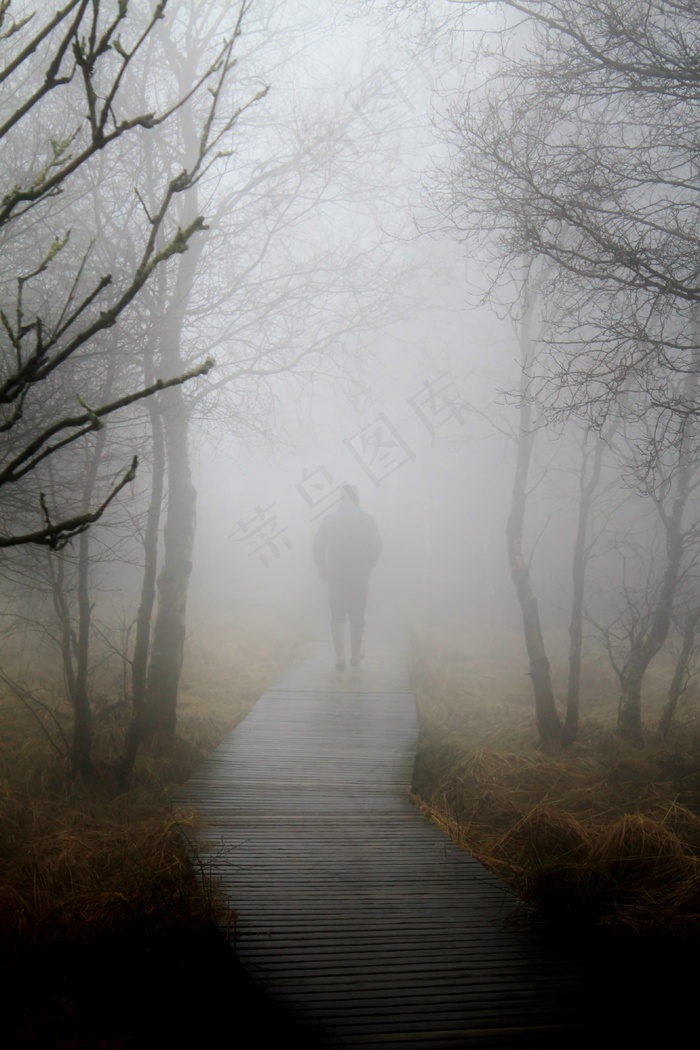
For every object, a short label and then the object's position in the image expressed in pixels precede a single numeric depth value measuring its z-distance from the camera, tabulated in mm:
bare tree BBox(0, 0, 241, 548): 5527
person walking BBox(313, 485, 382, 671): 10820
